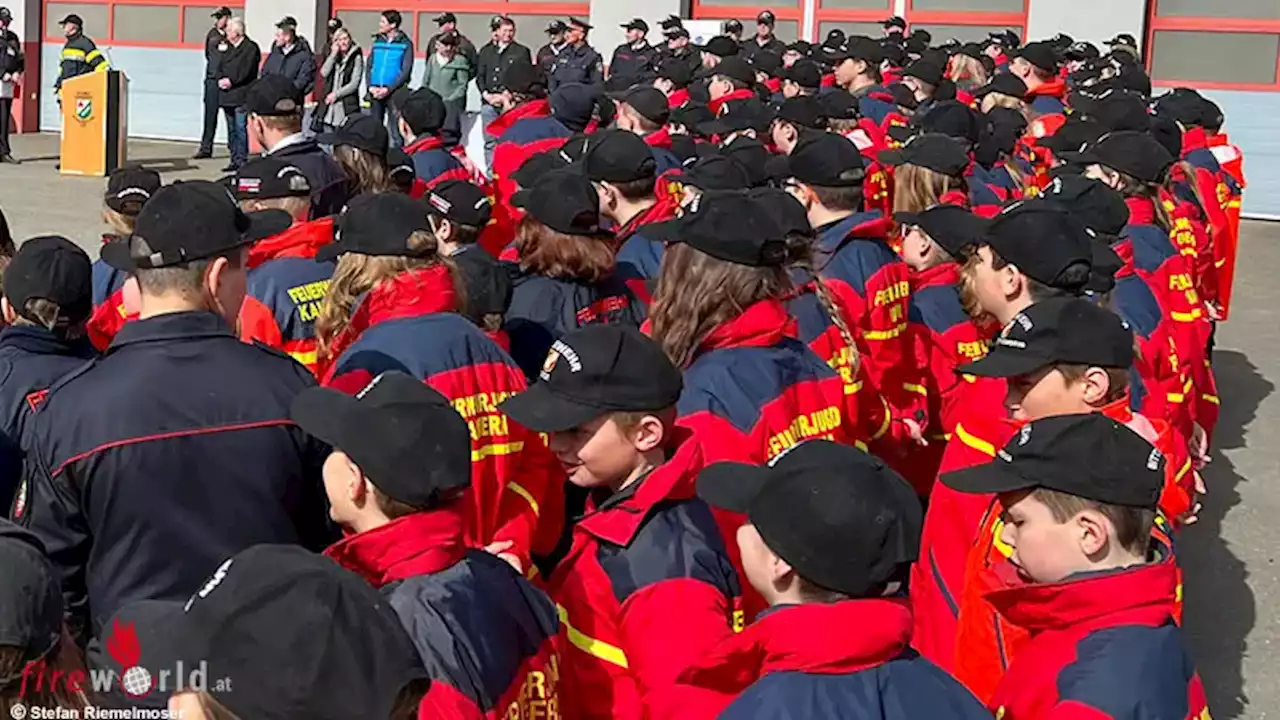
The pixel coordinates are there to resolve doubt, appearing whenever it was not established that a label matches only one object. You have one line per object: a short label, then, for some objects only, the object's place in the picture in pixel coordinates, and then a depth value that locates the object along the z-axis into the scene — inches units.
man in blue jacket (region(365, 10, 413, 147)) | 757.9
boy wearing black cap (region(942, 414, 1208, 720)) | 119.0
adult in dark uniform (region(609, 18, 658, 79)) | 518.3
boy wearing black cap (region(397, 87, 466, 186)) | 342.0
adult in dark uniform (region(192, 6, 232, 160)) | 809.5
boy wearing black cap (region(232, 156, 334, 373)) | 201.2
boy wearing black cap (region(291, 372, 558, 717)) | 110.9
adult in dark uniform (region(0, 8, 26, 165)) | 800.9
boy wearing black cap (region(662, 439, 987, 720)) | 106.2
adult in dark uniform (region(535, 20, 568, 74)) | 724.3
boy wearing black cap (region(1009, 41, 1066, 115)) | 459.8
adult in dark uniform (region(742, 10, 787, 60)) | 553.9
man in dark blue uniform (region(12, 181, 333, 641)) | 132.3
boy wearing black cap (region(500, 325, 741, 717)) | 130.4
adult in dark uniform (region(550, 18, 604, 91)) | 589.3
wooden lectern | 775.1
